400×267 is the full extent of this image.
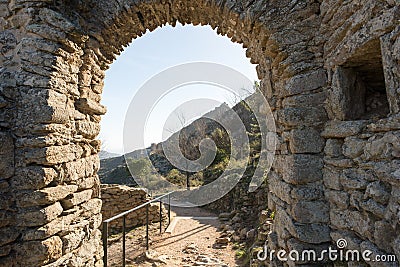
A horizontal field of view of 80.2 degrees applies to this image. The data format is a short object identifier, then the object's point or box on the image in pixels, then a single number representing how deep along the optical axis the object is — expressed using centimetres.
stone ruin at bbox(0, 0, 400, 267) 144
